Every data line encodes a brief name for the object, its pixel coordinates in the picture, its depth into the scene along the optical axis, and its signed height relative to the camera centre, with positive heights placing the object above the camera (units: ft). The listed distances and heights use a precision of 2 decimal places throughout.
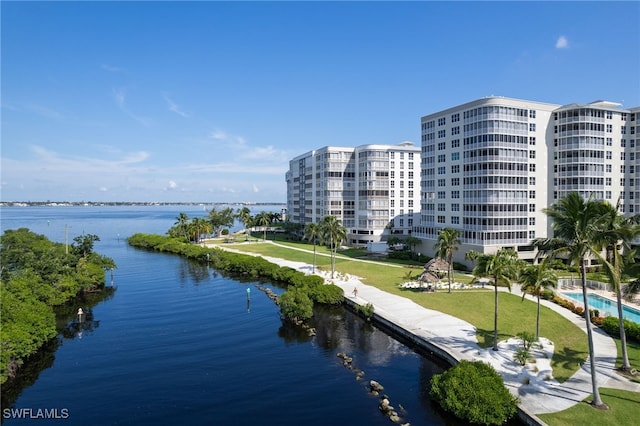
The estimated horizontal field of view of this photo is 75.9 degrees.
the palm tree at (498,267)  125.80 -18.84
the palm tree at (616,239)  86.83 -7.33
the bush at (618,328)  129.90 -40.47
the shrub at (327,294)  198.80 -42.04
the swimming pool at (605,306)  161.38 -42.62
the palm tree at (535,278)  132.05 -23.50
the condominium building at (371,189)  372.99 +17.92
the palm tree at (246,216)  476.54 -9.38
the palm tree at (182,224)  445.37 -17.00
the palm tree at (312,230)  293.39 -15.75
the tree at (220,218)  499.51 -11.45
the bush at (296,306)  174.70 -42.06
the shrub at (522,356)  114.52 -42.34
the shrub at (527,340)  119.00 -39.07
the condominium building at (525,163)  246.27 +27.14
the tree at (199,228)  439.63 -20.36
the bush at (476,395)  92.38 -43.58
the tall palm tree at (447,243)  209.46 -18.47
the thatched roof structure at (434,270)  205.87 -32.67
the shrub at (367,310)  173.68 -43.82
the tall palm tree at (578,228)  87.40 -4.73
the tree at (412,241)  297.12 -24.66
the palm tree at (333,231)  256.32 -14.42
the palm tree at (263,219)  448.74 -11.88
